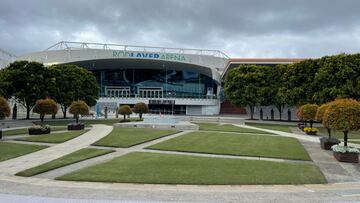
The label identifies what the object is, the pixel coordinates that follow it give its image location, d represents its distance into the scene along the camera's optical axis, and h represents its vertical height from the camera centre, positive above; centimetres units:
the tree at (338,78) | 4476 +417
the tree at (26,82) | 4656 +380
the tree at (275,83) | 5658 +450
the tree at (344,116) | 1841 -29
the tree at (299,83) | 4991 +396
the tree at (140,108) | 5153 +31
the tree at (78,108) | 3547 +21
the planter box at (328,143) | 2256 -203
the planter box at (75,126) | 3247 -141
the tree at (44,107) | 3316 +33
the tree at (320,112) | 2500 -13
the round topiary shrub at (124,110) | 4947 +9
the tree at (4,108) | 2642 +19
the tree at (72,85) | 5159 +382
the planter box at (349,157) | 1759 -227
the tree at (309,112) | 3316 -13
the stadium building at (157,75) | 8262 +927
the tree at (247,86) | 5838 +412
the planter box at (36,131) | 2800 -160
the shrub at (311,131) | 3403 -192
